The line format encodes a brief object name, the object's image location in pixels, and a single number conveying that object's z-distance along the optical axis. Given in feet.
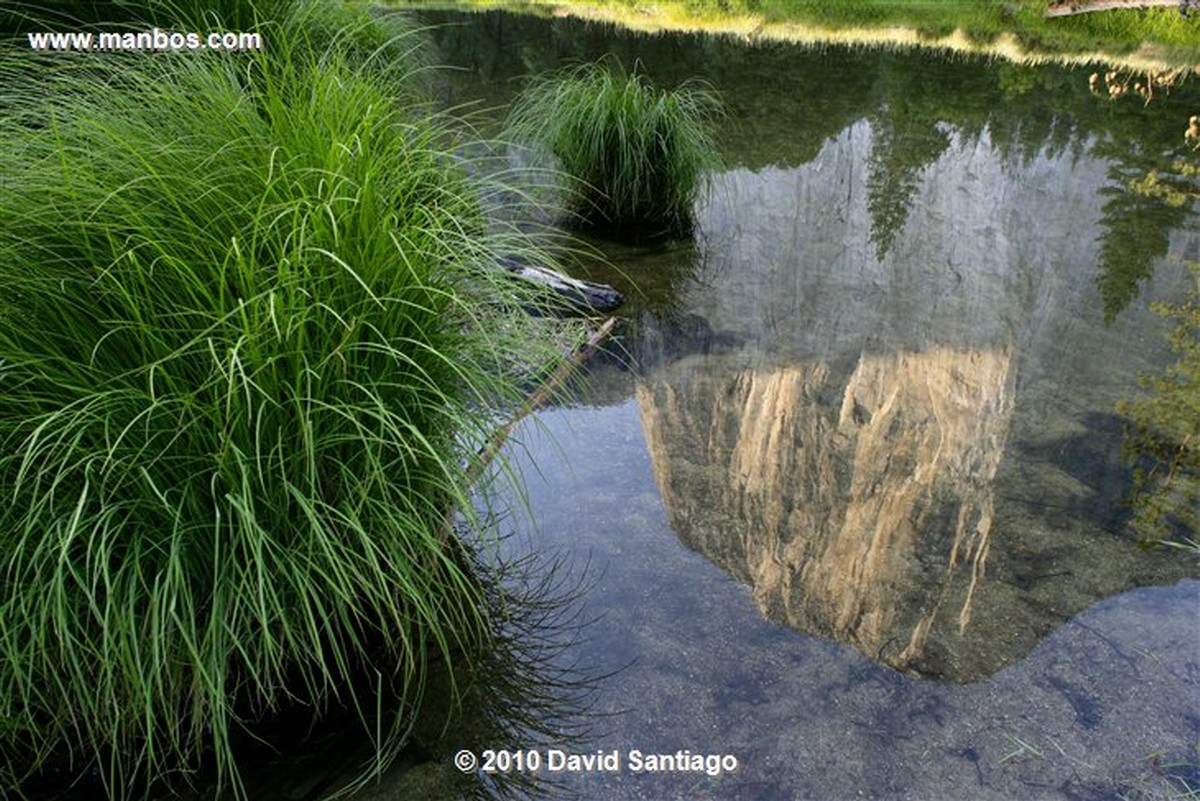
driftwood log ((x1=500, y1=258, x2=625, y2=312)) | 13.92
